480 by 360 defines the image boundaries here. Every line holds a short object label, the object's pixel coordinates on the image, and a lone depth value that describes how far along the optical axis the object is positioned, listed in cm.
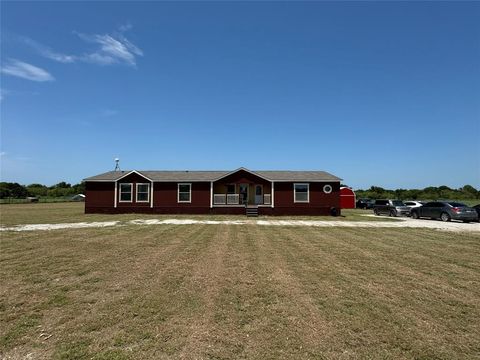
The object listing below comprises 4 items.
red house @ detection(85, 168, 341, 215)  2811
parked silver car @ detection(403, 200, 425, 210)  2875
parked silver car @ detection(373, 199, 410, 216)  2831
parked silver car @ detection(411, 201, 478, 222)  2209
